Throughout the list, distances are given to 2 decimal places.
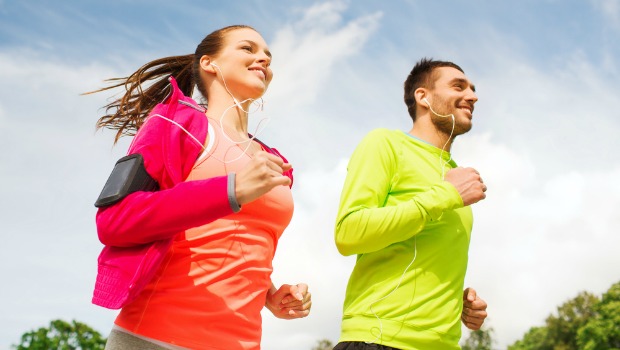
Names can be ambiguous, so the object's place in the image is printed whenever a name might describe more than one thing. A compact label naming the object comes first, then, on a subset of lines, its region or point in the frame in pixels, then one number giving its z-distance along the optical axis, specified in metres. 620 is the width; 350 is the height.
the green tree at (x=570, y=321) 62.84
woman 2.80
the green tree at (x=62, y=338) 68.75
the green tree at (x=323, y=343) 72.60
